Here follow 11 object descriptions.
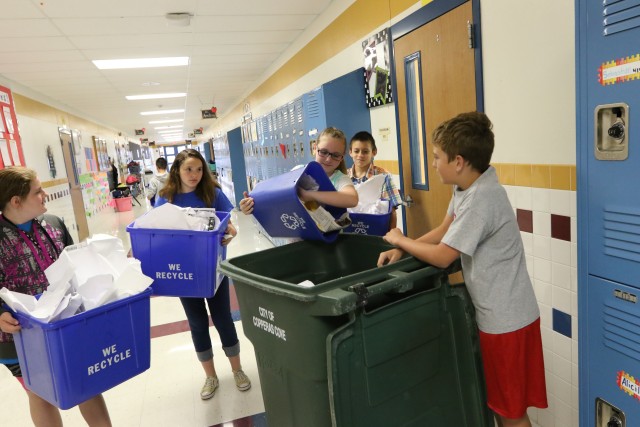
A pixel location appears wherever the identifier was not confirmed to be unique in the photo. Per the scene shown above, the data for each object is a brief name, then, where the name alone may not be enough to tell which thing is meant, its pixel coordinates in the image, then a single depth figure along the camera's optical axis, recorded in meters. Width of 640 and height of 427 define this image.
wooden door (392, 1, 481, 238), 2.31
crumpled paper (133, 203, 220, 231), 2.07
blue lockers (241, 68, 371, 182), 3.58
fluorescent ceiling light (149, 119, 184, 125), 15.36
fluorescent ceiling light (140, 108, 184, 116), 12.25
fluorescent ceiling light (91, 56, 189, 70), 5.65
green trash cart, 1.20
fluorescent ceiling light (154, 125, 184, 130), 18.37
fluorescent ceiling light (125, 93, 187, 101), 8.96
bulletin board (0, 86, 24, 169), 4.92
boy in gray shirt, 1.40
